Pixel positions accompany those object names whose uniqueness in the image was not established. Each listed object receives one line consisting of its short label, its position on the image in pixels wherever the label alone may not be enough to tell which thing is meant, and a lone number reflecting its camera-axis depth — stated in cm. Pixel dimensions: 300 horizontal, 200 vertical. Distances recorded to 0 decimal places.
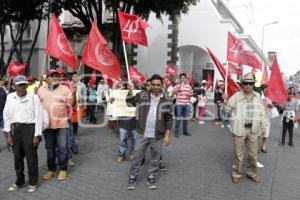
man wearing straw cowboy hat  435
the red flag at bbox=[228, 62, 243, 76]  664
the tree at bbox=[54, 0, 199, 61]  1244
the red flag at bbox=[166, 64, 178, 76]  1443
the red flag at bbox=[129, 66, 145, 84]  859
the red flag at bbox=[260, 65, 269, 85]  758
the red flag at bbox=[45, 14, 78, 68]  610
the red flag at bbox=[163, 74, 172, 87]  1180
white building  1848
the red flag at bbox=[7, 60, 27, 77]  702
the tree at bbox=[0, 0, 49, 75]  1411
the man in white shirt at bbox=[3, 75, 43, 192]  379
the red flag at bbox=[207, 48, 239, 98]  534
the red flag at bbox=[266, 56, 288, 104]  534
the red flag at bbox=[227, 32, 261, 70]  622
